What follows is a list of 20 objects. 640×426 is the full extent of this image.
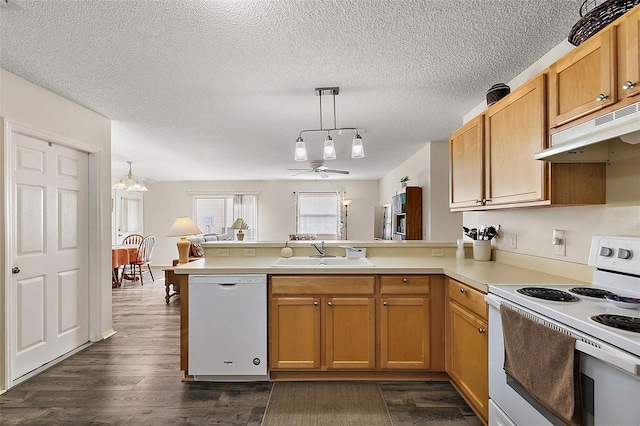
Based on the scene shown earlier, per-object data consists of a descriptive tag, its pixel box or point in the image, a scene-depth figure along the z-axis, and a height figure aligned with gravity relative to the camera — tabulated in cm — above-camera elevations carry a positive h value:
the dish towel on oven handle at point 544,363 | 115 -61
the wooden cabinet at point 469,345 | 184 -85
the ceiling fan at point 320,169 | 502 +69
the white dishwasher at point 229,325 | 240 -84
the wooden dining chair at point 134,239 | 767 -64
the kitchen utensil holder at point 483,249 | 269 -31
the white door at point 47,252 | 252 -34
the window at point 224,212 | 877 +2
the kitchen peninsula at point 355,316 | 239 -78
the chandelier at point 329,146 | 271 +61
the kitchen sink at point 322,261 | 279 -43
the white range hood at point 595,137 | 117 +32
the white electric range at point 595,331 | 100 -43
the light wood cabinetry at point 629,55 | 122 +62
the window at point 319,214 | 887 -4
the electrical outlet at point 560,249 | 195 -23
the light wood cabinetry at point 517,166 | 168 +29
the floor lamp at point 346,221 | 878 -23
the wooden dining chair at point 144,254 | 634 -84
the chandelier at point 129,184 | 584 +53
